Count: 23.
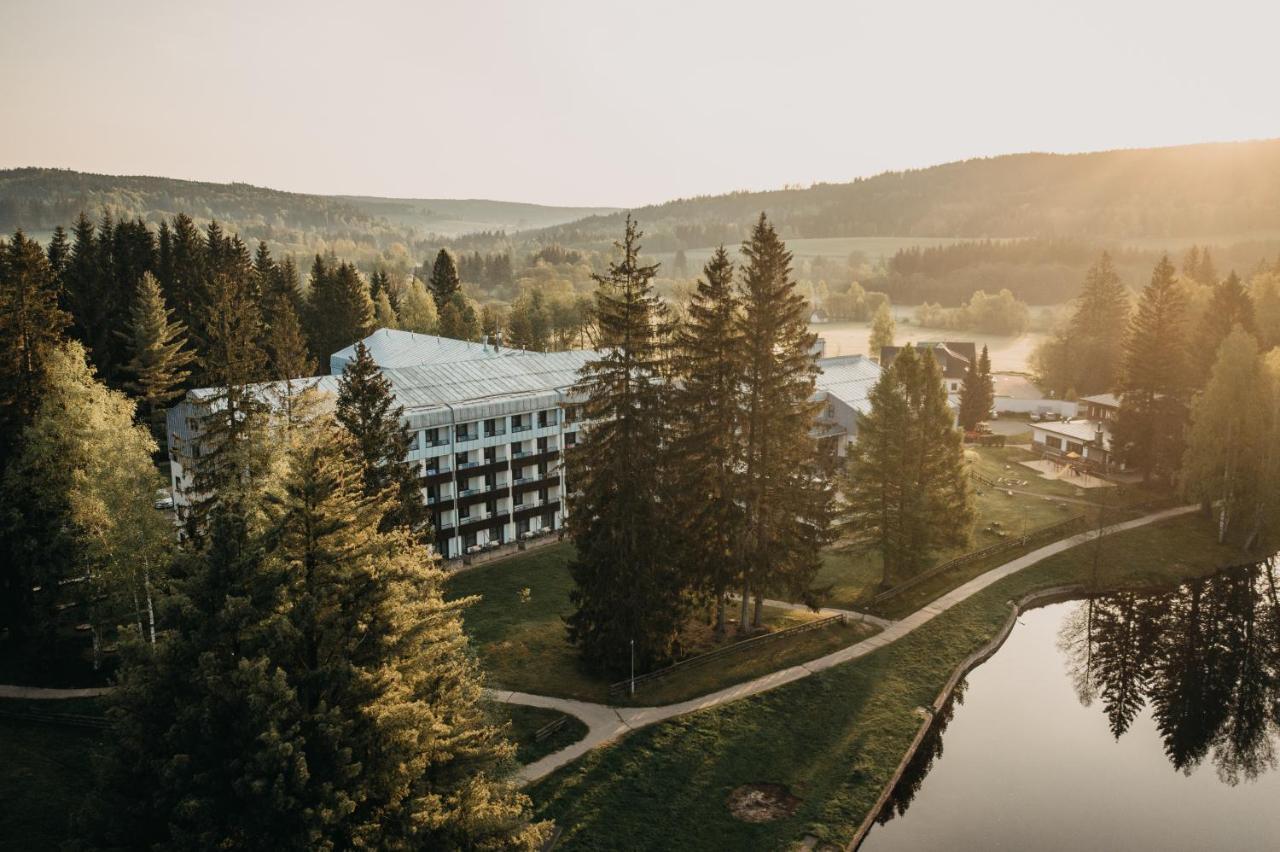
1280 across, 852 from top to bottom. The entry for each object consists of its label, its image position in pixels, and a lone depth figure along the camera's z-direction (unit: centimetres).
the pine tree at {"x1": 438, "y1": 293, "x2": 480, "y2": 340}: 11188
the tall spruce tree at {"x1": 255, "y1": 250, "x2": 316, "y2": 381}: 6175
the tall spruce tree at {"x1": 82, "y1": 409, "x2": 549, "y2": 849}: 2066
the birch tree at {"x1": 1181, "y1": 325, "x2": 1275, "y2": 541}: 6681
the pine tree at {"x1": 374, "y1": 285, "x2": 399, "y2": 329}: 12321
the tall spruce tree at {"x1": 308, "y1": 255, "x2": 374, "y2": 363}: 10294
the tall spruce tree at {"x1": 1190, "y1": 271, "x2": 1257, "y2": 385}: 8262
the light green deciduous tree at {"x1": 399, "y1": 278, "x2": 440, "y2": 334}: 12181
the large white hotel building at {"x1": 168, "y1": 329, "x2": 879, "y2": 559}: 6159
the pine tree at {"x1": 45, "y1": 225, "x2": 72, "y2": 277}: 8831
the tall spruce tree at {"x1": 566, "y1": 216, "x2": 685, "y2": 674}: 4231
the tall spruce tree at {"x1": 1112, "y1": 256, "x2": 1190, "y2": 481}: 7738
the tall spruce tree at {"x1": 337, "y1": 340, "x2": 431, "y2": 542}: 4494
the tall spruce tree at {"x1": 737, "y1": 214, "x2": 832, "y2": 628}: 4672
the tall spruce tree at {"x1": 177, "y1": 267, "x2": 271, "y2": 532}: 4503
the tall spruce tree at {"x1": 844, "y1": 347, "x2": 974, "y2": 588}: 5619
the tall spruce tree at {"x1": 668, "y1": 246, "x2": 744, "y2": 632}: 4569
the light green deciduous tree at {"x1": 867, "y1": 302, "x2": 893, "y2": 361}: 14112
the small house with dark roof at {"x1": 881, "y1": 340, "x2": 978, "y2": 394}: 12094
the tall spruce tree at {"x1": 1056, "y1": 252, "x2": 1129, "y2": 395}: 11669
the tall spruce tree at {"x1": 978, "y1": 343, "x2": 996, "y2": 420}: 10325
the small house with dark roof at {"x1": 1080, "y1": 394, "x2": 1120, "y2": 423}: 9119
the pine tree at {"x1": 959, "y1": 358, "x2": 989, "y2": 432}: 10244
